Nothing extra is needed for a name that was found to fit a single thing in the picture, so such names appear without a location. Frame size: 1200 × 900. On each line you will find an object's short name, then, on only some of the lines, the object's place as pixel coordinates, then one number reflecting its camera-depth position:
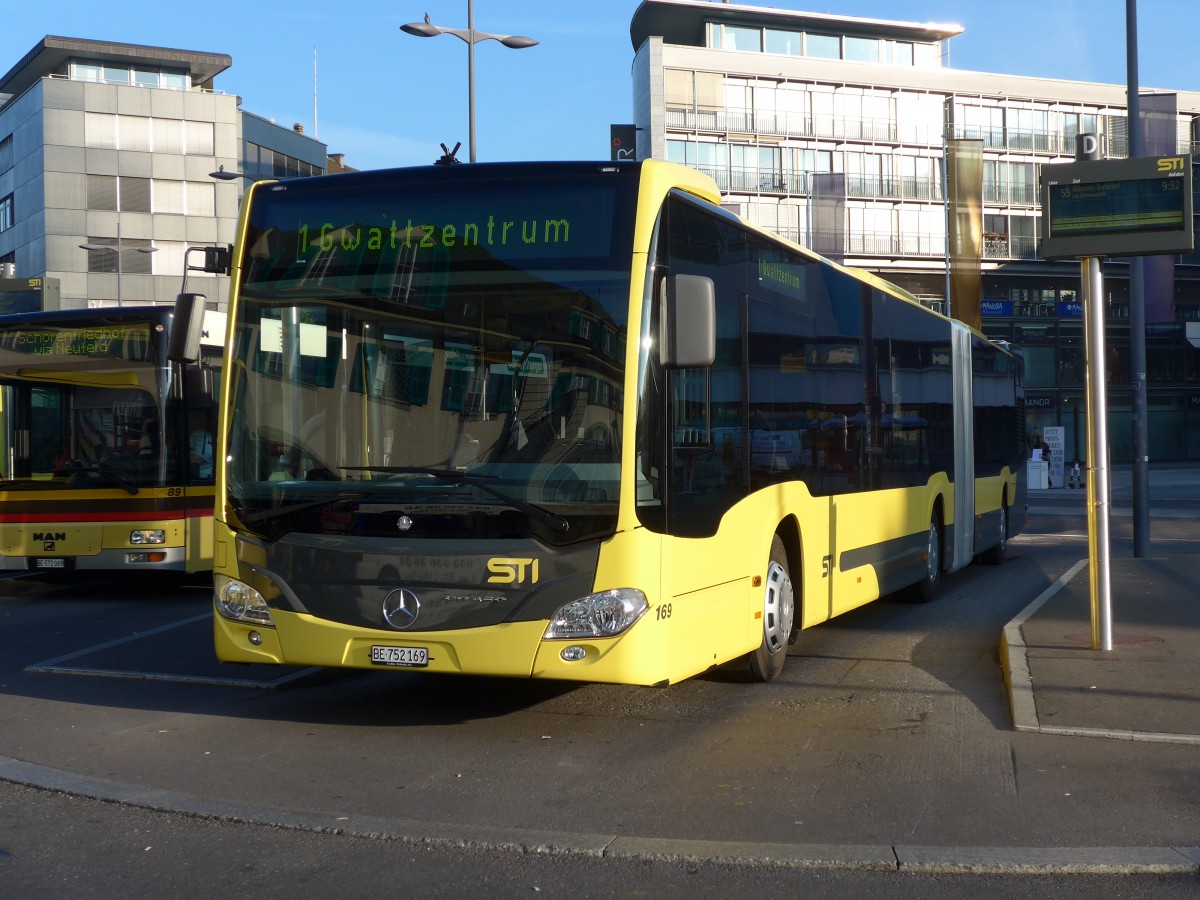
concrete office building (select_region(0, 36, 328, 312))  60.34
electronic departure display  9.26
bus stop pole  9.36
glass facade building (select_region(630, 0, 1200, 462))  60.75
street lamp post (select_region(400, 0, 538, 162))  21.95
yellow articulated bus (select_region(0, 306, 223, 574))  13.98
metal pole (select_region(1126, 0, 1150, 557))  17.27
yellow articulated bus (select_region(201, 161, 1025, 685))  6.96
